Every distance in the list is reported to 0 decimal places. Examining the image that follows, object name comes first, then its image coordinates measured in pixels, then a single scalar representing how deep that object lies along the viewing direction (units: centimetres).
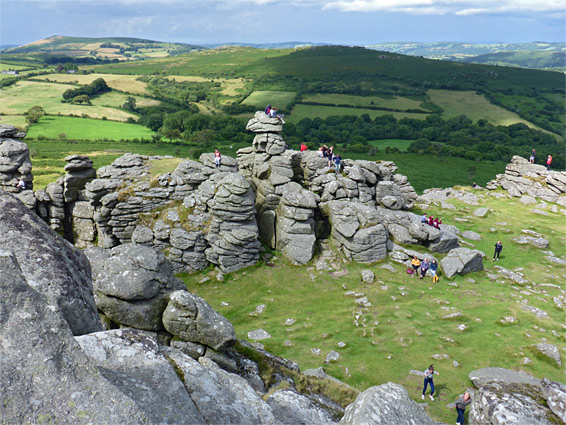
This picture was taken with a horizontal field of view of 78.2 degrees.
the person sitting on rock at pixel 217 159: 4297
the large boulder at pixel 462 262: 3528
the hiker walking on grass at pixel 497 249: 3822
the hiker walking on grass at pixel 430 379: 2073
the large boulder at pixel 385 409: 1001
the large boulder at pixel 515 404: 1552
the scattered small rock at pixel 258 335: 2821
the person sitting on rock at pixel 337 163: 4630
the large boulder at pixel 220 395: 852
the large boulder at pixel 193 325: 1441
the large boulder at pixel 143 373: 696
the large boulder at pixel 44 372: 553
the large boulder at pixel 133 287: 1448
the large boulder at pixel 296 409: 1095
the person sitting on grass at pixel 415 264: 3581
